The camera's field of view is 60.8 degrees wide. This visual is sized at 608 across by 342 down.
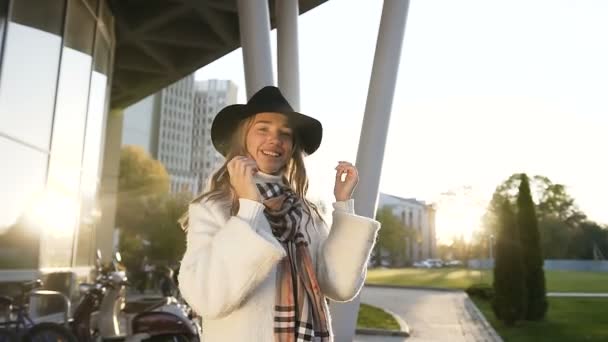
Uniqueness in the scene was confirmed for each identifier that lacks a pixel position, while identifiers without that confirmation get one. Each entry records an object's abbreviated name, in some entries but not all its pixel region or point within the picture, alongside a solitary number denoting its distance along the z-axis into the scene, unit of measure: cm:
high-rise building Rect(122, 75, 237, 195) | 10012
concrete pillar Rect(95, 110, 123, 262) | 1805
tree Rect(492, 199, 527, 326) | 1223
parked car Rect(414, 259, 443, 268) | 7611
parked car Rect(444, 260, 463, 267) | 8181
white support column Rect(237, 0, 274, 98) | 681
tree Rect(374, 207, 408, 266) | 7162
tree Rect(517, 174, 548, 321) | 1298
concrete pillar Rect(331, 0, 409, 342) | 728
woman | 155
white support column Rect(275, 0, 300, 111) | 766
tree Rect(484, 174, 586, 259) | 5988
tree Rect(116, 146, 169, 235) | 3441
